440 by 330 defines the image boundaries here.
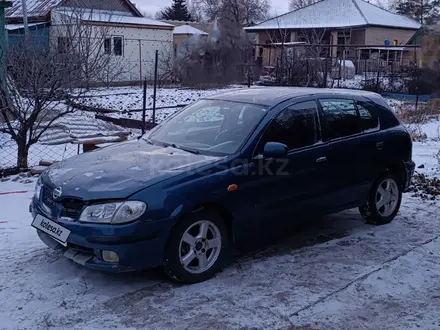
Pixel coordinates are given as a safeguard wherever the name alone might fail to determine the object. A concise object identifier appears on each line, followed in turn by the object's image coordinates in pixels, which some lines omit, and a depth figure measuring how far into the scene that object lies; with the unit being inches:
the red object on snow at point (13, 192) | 267.7
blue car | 157.6
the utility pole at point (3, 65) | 305.9
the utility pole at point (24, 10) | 749.3
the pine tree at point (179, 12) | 2415.1
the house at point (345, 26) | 1525.6
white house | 960.3
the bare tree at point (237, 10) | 2165.8
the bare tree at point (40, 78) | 296.2
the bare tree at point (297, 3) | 2679.1
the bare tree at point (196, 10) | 2415.1
